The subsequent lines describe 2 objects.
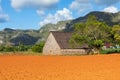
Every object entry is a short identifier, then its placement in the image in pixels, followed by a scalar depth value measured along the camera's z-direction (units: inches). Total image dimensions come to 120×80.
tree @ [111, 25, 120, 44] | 1272.2
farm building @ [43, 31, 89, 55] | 1433.2
